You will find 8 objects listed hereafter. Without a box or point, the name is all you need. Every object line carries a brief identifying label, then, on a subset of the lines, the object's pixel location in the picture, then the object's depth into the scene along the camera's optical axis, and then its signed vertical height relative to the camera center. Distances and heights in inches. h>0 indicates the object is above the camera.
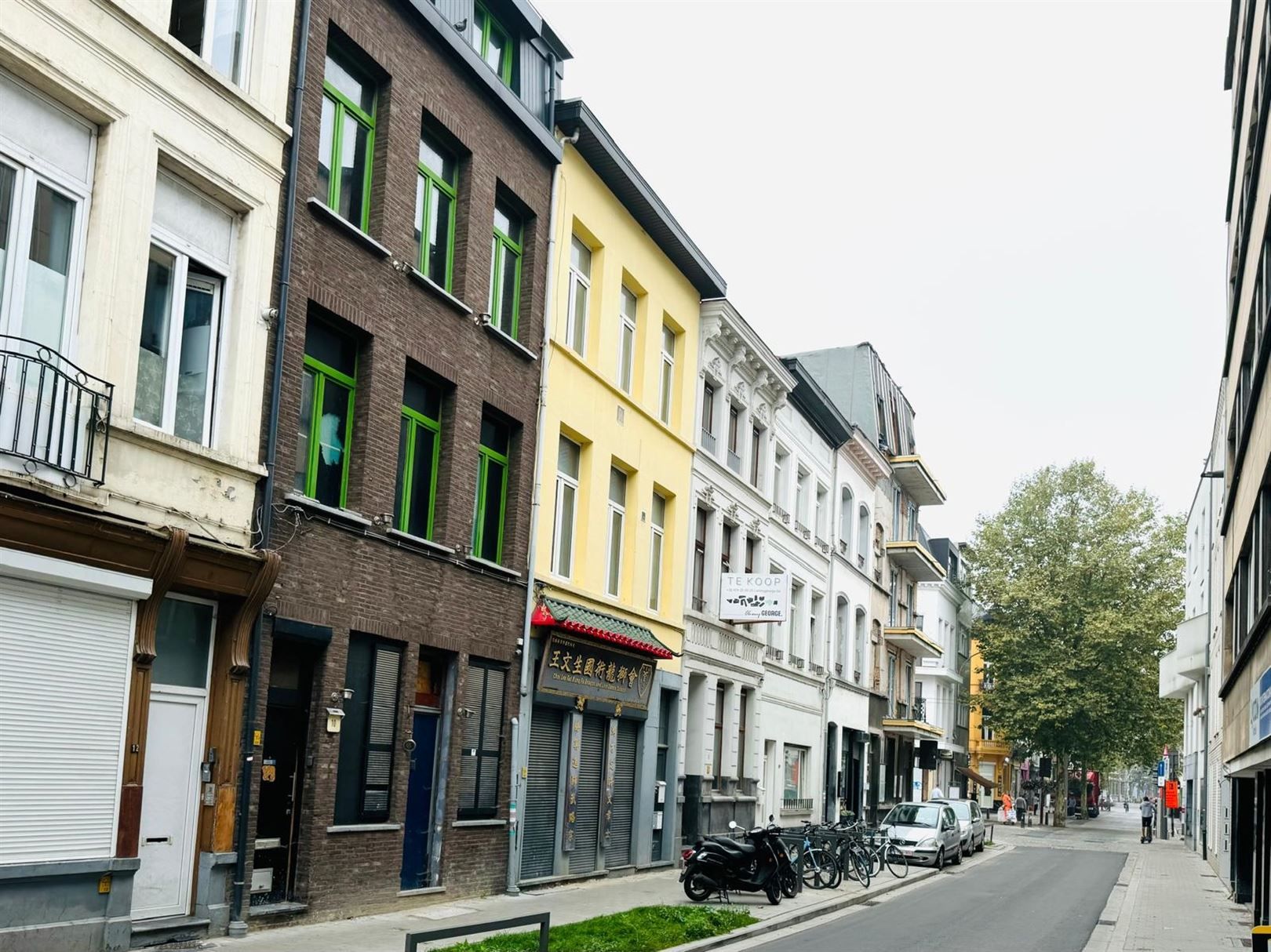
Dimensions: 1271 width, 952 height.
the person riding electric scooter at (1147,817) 1974.7 -123.6
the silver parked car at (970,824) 1427.2 -109.4
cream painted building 431.2 +78.0
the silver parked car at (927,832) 1245.7 -104.3
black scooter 773.9 -89.1
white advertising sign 1083.3 +85.7
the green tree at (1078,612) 2281.0 +187.8
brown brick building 583.5 +110.5
